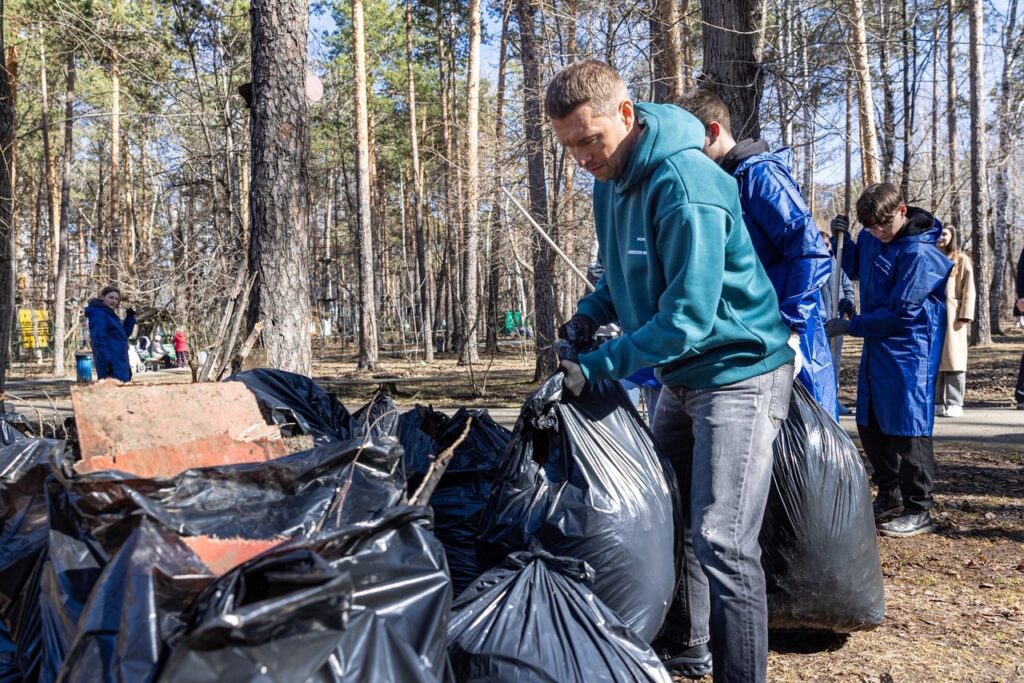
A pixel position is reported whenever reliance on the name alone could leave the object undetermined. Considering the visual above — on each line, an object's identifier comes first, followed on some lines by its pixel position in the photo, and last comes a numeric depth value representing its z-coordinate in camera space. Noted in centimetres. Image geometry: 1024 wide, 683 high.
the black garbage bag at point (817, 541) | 259
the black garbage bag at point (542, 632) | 200
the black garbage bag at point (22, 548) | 217
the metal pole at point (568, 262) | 500
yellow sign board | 2550
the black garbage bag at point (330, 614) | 141
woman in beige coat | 719
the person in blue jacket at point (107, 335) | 956
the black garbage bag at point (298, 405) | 298
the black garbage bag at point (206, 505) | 180
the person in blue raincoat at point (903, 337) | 392
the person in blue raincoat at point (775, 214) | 278
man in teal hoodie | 197
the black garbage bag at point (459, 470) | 287
